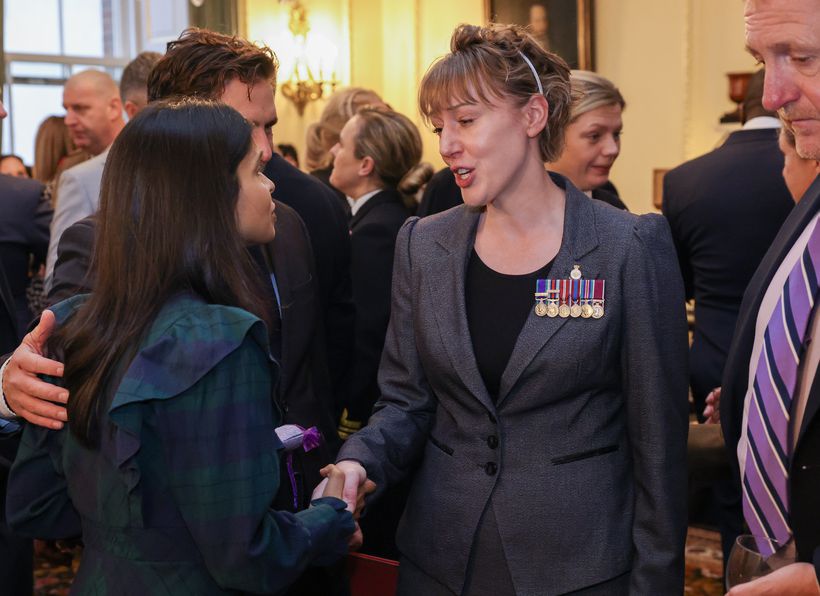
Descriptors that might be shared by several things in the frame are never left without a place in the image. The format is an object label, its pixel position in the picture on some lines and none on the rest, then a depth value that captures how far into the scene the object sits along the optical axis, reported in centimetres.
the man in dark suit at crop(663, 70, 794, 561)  356
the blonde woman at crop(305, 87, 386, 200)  511
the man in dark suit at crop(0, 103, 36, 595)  273
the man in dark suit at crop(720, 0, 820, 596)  169
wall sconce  950
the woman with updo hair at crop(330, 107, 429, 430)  362
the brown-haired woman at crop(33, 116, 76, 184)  612
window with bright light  927
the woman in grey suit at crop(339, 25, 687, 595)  204
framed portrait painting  848
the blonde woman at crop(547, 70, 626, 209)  364
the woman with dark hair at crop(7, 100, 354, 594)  163
